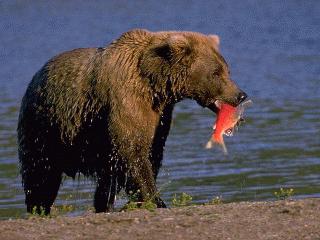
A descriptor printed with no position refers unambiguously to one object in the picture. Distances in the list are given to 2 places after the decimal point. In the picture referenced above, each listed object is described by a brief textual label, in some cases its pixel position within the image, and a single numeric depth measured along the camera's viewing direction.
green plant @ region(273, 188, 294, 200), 18.41
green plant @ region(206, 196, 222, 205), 18.67
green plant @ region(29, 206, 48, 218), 17.66
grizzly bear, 19.56
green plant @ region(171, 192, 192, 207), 17.92
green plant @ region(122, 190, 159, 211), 17.52
